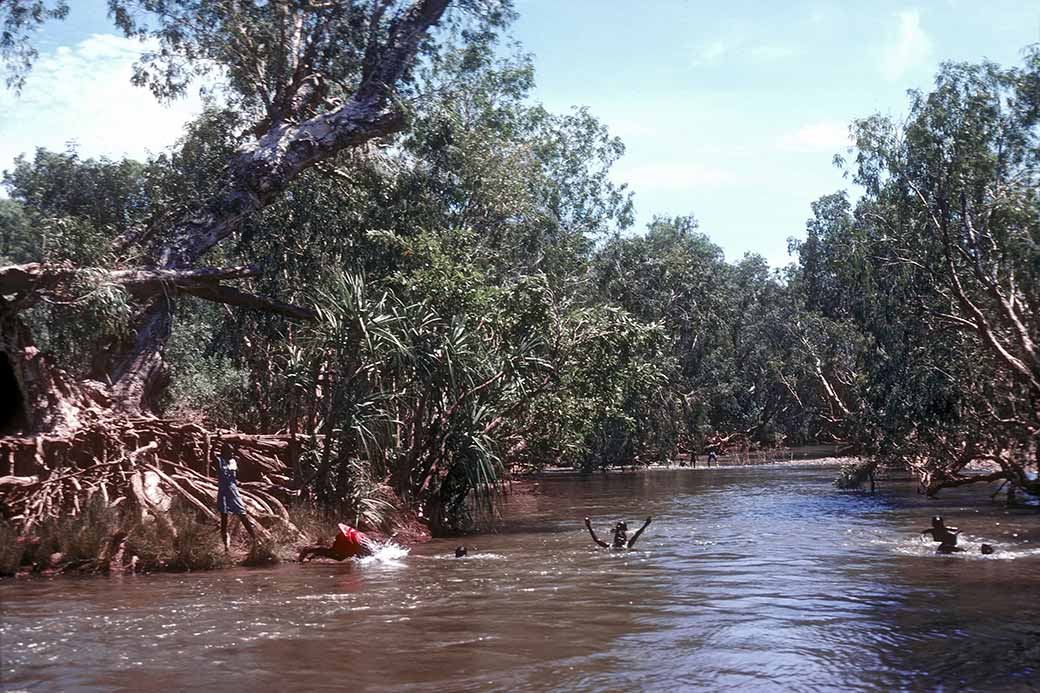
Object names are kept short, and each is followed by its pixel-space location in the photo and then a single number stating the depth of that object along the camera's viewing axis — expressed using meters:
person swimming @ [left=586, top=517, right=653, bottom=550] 21.30
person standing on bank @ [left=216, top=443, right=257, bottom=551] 18.38
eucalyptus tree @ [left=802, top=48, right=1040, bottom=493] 27.92
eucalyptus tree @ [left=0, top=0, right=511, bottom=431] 23.77
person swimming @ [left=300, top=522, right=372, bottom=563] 19.92
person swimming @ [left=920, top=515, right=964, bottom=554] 20.02
